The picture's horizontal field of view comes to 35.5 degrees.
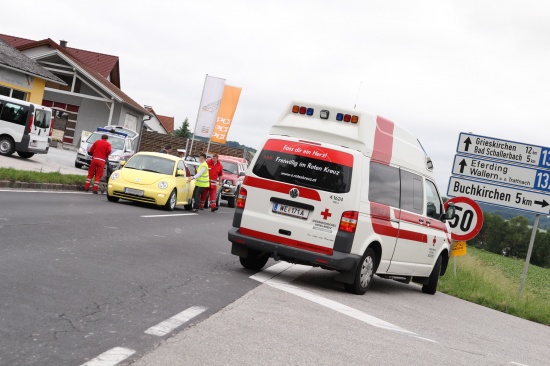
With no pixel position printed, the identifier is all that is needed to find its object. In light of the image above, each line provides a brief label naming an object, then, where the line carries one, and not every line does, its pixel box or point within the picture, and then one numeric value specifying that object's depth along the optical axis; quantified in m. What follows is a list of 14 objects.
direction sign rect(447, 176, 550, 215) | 16.69
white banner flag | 40.06
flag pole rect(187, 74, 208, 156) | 39.91
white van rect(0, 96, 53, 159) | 32.56
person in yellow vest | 25.34
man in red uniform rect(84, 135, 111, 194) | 25.58
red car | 34.38
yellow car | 22.69
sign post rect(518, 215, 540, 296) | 15.70
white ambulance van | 10.97
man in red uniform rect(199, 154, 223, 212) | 26.58
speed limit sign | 16.14
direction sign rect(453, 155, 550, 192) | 16.73
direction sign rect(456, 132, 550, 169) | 16.84
